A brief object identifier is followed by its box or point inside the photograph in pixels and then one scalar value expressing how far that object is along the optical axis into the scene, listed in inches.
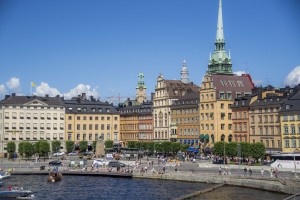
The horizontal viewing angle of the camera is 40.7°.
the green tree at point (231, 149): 3248.2
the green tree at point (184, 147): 3985.0
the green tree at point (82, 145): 4663.6
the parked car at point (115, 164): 3274.1
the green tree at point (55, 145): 4470.6
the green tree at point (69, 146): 4481.8
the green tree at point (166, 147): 4018.4
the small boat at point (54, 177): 2680.0
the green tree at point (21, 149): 4115.6
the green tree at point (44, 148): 3995.7
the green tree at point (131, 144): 4752.6
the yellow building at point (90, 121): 4912.1
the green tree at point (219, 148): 3302.0
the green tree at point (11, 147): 4344.5
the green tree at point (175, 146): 3973.5
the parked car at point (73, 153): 4478.4
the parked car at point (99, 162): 3371.0
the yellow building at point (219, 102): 4062.5
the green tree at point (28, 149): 4021.7
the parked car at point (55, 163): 3363.0
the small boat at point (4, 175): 2751.8
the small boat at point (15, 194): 2120.3
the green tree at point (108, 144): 4800.8
